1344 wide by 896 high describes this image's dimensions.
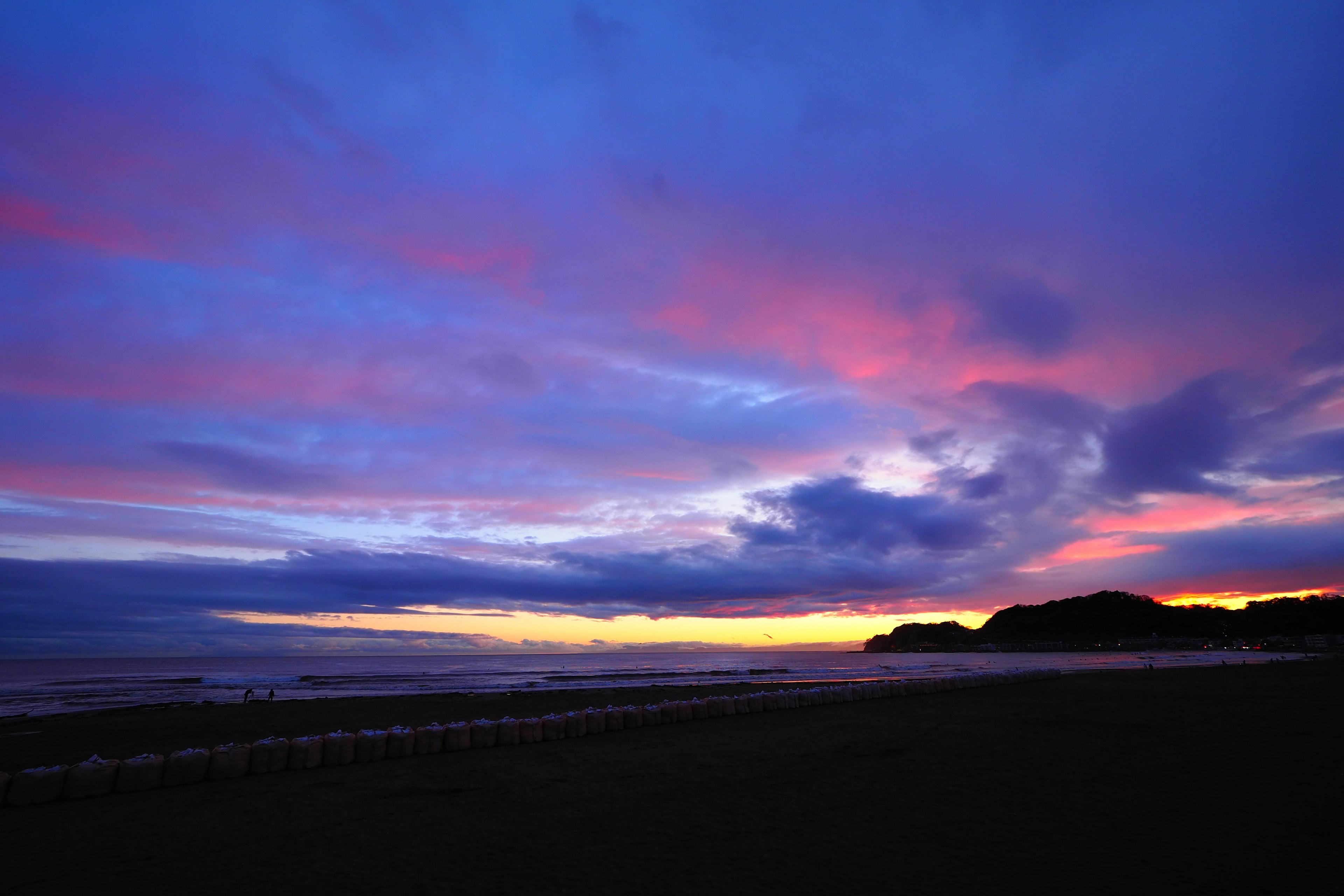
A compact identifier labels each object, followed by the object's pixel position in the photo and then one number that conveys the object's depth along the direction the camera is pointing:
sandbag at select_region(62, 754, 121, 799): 11.05
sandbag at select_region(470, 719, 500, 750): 15.98
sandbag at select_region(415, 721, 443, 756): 15.04
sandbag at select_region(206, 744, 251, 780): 12.54
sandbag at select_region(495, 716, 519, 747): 16.30
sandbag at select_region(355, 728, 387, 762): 14.20
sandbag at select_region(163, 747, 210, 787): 12.06
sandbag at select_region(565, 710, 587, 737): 17.56
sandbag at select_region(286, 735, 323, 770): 13.46
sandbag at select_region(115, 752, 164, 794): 11.56
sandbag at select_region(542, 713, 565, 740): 17.05
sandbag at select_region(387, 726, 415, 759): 14.61
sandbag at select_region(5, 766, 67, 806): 10.58
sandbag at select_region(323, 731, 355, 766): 13.84
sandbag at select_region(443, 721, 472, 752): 15.43
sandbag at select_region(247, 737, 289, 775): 12.99
